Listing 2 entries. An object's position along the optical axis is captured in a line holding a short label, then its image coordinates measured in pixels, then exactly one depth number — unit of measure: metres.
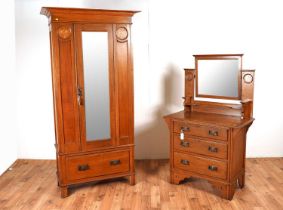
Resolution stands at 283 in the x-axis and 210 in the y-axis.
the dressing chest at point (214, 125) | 2.87
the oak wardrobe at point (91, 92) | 2.84
